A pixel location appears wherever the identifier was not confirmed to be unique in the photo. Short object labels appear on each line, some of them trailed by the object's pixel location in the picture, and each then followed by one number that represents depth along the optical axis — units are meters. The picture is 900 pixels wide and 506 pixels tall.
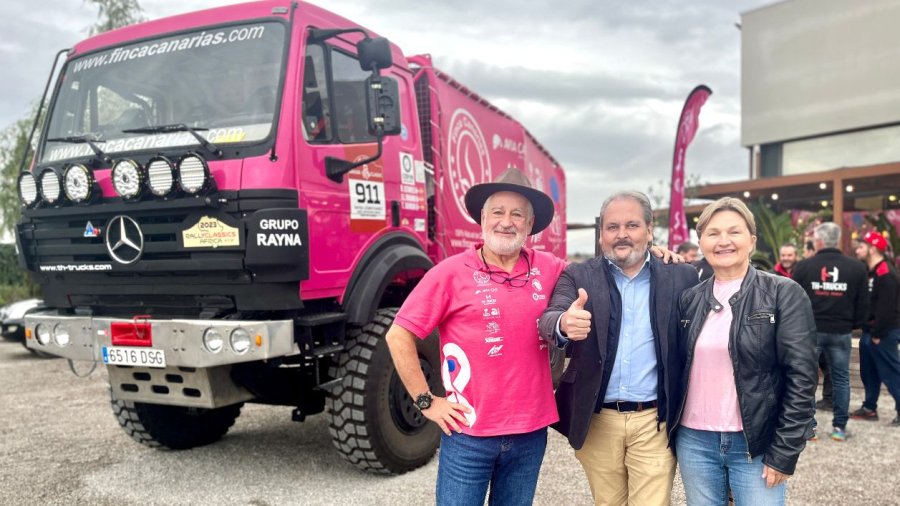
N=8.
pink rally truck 3.89
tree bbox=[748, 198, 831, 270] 14.99
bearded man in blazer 2.54
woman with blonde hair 2.31
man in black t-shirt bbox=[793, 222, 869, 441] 5.79
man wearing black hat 2.47
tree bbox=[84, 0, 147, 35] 16.81
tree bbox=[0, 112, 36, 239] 17.62
